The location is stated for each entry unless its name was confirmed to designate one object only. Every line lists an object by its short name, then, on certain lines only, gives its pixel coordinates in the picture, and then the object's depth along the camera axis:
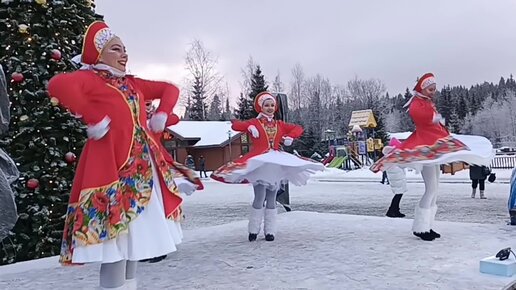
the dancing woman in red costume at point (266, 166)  5.41
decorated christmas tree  5.29
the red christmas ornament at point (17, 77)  5.23
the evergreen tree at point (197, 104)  40.03
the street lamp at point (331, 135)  36.69
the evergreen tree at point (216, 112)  56.16
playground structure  29.62
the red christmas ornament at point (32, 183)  5.23
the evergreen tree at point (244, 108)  33.28
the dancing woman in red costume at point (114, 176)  2.82
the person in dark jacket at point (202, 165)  28.28
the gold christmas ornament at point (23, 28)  5.32
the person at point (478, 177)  11.79
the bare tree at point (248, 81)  43.05
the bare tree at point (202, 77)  40.09
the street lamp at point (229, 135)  33.22
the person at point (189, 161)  28.16
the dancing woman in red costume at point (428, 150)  4.96
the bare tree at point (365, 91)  62.38
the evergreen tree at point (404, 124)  70.57
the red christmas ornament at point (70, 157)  5.44
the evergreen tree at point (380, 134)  39.31
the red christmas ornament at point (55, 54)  5.42
